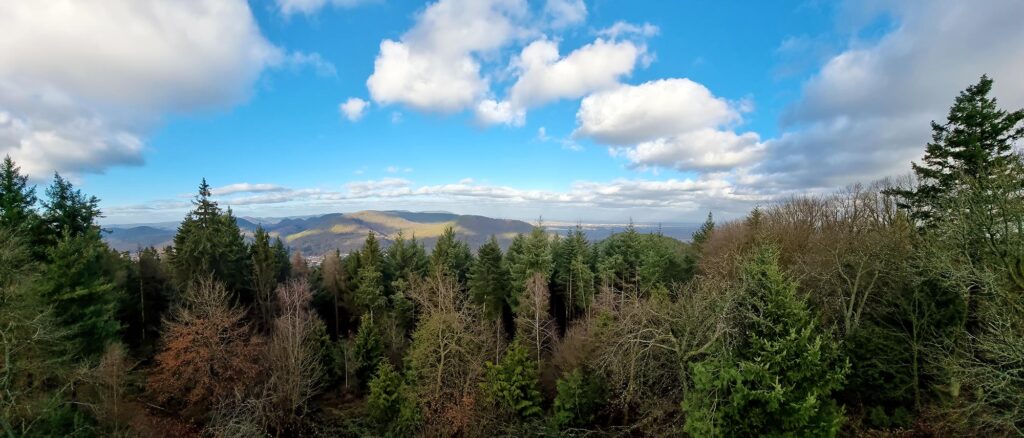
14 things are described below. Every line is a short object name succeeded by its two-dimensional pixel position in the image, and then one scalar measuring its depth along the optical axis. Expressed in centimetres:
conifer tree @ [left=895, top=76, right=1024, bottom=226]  2050
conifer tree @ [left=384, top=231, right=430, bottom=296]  4306
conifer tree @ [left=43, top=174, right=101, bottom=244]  2739
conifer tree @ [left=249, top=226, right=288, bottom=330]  3738
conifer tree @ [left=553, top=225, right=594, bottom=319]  3934
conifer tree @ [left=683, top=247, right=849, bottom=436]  1340
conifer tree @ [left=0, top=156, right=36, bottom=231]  2433
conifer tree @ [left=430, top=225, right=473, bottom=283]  4275
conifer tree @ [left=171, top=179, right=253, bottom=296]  3170
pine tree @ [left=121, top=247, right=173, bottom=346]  3638
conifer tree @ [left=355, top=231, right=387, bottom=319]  3784
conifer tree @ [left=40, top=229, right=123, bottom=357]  2294
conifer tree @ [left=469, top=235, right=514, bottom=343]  3959
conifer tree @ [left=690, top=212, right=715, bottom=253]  5199
